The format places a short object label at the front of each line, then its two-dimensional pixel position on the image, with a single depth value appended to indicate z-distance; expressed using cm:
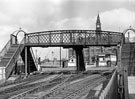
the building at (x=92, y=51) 13269
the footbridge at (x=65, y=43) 3322
